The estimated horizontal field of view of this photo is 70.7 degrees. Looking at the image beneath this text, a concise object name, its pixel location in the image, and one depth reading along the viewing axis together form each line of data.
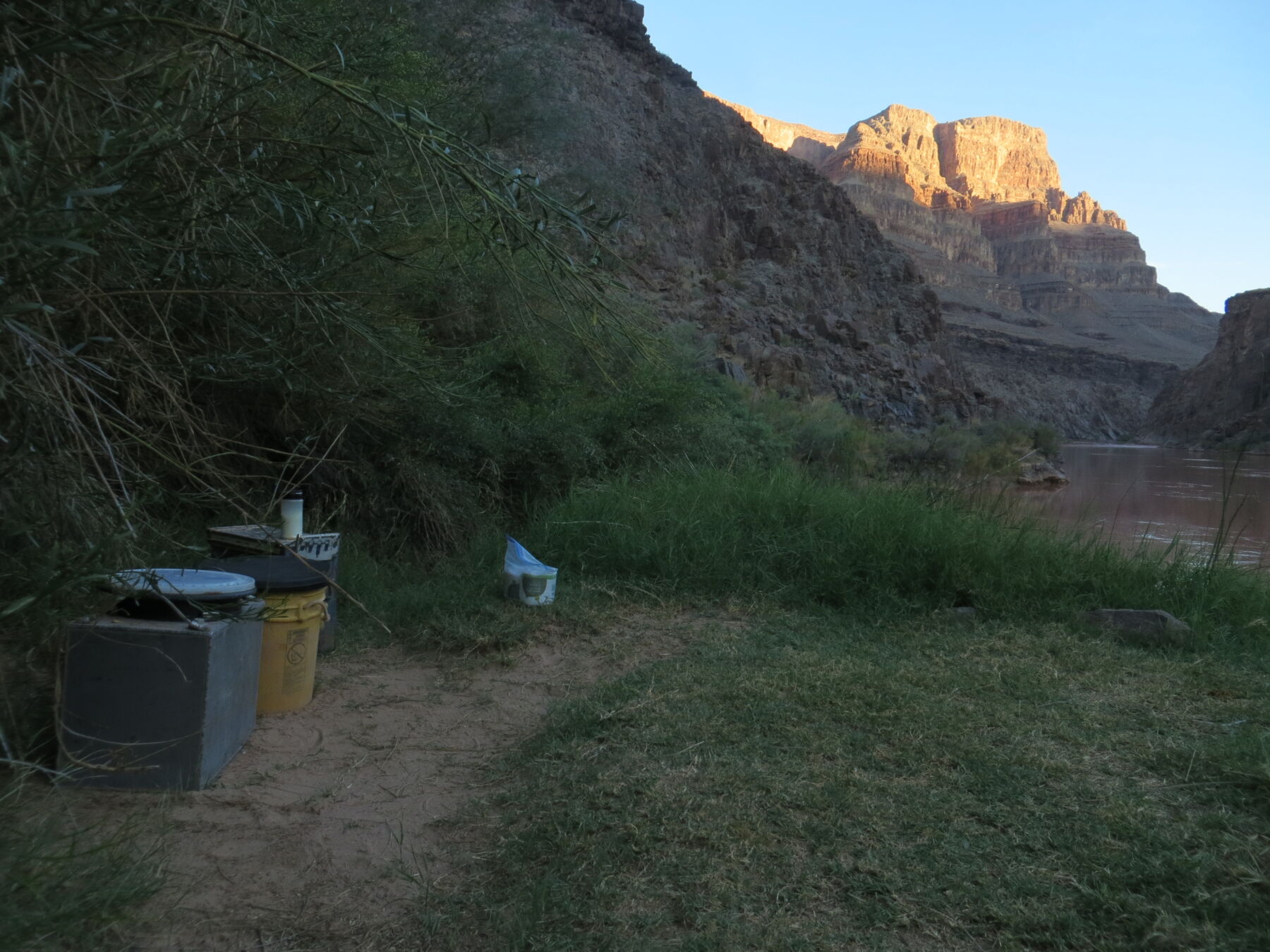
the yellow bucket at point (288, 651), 3.87
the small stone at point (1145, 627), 5.01
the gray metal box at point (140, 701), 3.00
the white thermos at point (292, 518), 4.61
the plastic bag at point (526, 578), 5.54
